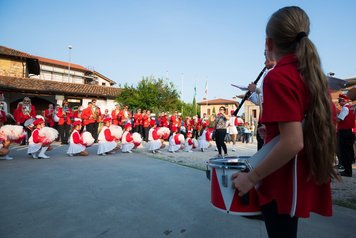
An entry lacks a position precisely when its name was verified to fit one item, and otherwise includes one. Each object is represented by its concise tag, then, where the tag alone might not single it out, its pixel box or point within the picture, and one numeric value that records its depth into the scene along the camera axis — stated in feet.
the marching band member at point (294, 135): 3.86
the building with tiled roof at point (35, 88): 79.55
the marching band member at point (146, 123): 61.21
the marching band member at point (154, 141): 35.86
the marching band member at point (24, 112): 39.83
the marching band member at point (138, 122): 61.90
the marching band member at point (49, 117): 45.83
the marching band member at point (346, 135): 21.91
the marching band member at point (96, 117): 43.88
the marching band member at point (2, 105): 27.61
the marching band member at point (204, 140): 41.50
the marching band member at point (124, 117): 53.62
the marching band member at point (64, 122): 45.50
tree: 104.03
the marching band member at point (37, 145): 27.48
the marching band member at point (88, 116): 42.37
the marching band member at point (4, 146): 25.13
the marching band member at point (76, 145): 29.81
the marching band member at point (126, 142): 35.04
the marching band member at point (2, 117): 26.27
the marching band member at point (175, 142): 38.29
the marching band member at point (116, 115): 47.25
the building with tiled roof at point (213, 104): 234.79
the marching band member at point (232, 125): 45.03
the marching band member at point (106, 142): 31.58
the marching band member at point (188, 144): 40.60
